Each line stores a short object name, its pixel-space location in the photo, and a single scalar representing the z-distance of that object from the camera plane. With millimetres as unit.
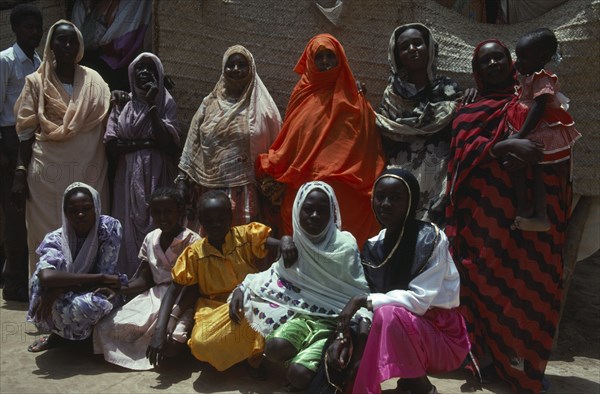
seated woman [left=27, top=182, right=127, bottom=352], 3641
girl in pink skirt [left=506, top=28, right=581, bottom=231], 3416
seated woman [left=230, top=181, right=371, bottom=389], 3189
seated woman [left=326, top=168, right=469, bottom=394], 2904
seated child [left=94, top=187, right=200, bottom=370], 3631
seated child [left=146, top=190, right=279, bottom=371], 3617
